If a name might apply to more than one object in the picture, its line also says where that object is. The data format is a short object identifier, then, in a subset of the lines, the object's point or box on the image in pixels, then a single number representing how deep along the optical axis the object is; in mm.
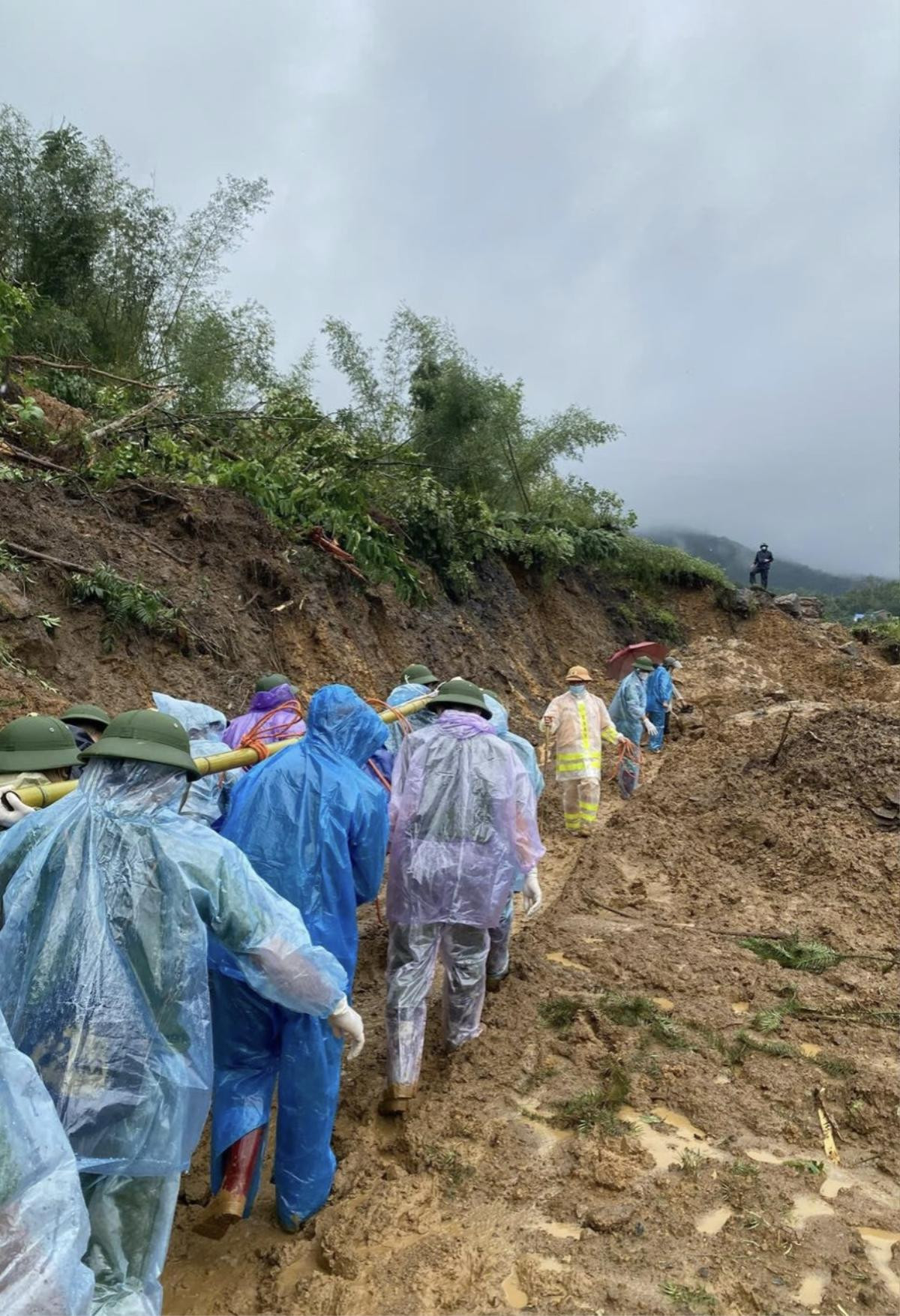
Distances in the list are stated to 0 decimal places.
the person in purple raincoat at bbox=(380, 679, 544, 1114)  3535
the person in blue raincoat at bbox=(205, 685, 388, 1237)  2576
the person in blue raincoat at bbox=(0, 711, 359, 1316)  1829
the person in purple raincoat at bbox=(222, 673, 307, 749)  3918
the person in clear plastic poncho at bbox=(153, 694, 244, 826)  3613
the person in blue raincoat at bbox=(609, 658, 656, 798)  9930
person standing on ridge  24766
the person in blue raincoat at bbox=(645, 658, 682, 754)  11766
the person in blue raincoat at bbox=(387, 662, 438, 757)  4836
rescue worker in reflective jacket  7504
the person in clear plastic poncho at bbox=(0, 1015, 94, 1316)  1350
